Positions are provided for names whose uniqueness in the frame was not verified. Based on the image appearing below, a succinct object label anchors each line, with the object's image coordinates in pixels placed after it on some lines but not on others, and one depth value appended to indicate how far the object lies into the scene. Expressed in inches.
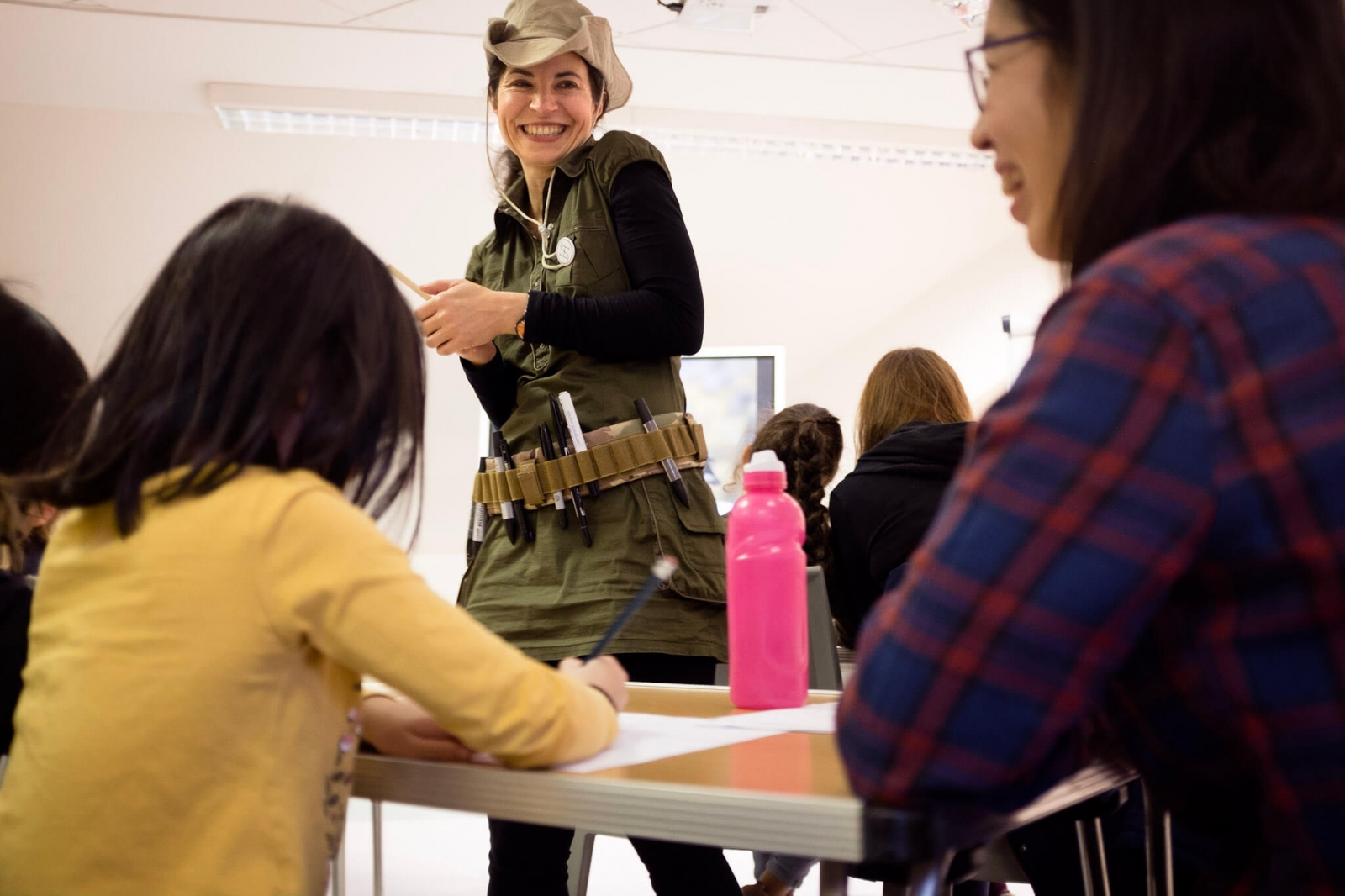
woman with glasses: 21.8
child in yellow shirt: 28.7
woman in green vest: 55.5
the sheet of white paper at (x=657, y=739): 31.7
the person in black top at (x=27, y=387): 43.9
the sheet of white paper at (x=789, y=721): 37.7
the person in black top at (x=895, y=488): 98.3
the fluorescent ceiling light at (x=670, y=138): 166.1
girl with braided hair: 111.5
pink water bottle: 41.2
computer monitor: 179.3
